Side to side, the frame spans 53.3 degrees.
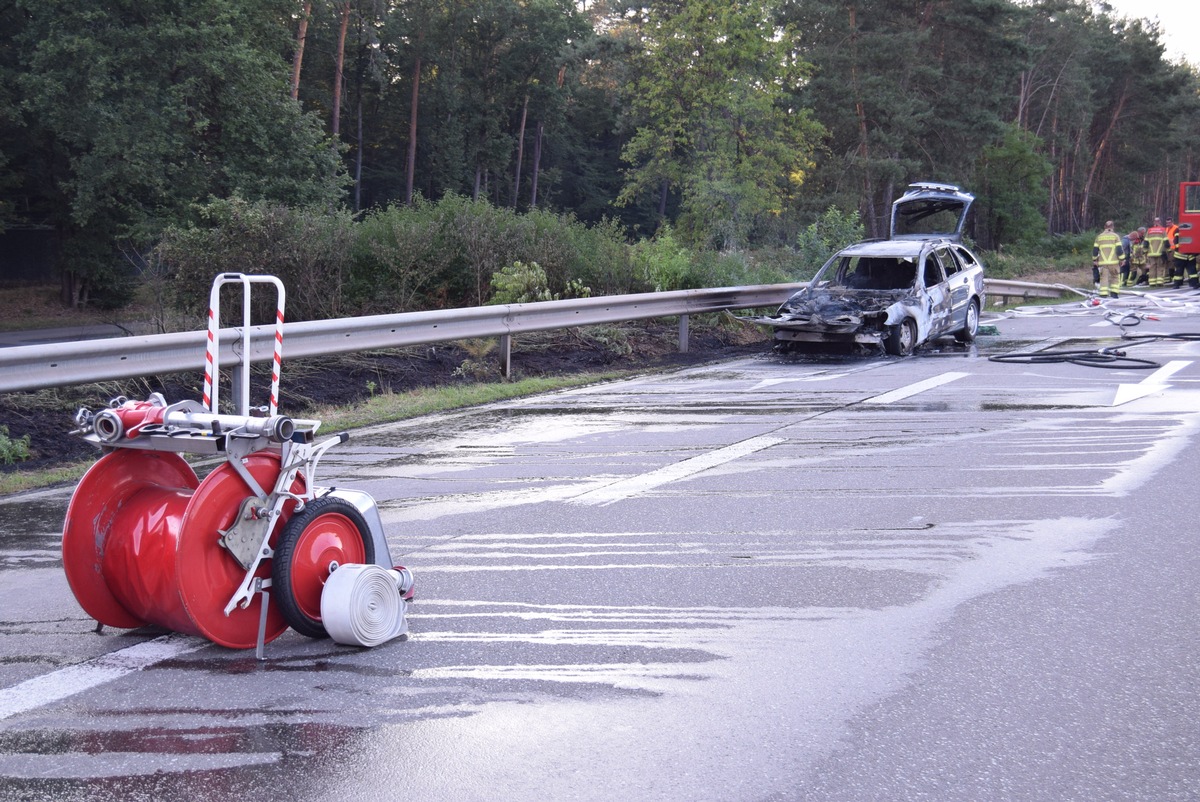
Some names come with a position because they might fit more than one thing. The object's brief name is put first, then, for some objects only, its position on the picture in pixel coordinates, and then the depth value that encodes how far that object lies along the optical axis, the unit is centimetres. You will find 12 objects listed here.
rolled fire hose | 473
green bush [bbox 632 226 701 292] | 1864
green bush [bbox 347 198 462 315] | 1590
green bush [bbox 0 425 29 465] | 879
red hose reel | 464
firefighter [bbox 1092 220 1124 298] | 3186
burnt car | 1598
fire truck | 3753
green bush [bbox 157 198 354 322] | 1404
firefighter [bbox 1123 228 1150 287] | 4038
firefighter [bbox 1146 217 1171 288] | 3975
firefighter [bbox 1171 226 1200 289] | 3812
